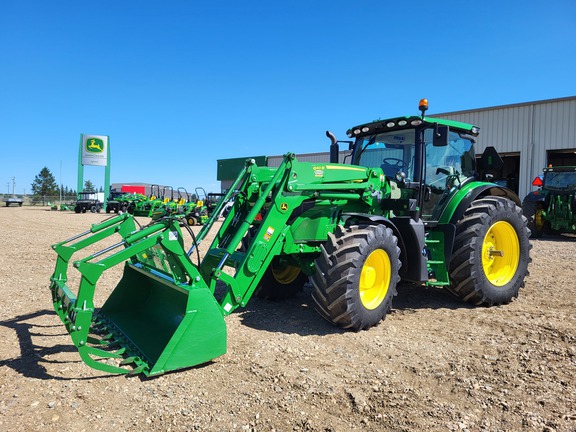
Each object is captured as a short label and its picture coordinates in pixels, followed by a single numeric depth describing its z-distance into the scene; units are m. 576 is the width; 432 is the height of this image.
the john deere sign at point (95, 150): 39.34
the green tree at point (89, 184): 101.22
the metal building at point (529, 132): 18.66
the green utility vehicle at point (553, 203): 13.84
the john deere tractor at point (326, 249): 3.67
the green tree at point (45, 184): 86.63
